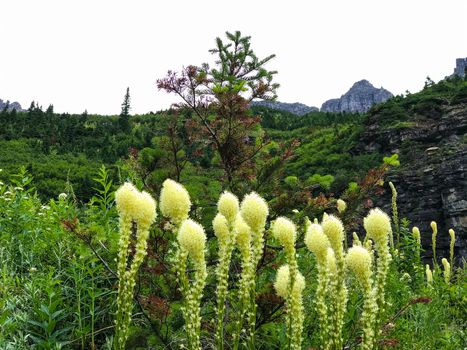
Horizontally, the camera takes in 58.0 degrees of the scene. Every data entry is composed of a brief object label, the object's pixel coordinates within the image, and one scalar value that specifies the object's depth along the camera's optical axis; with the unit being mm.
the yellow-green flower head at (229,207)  2283
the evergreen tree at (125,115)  82525
